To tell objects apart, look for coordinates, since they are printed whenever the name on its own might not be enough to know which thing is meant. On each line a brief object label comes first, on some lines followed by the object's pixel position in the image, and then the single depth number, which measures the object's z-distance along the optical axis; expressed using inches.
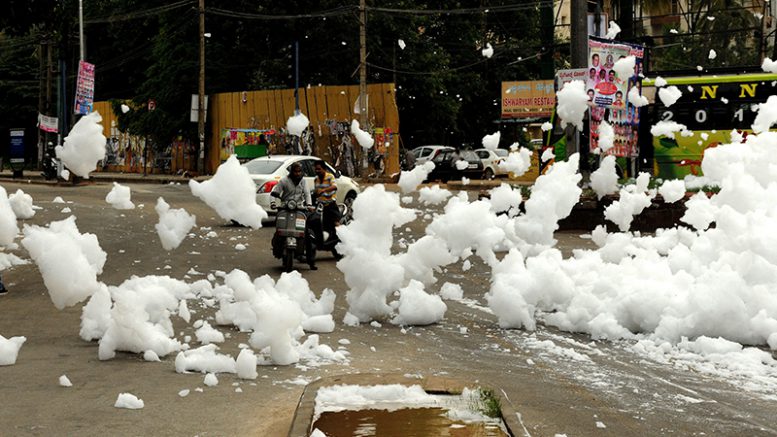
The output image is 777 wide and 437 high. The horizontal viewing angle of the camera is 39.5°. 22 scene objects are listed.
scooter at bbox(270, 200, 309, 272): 613.6
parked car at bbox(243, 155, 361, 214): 853.2
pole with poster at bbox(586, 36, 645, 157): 796.0
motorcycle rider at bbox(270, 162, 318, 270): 623.2
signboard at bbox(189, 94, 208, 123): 1899.7
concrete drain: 268.1
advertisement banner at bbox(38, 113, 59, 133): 1534.4
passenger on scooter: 682.0
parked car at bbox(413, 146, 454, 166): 1847.3
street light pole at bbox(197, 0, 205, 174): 1852.9
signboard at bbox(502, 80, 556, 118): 1975.9
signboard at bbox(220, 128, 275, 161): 1938.1
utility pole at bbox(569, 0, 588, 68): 822.5
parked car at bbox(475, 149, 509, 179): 1946.4
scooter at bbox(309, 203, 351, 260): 657.6
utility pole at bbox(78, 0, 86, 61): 1595.2
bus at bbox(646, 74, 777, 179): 1221.7
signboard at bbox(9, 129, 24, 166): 1748.2
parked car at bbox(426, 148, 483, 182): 1770.4
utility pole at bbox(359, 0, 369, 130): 1672.0
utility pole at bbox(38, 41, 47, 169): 2160.9
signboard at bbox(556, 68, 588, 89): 787.4
